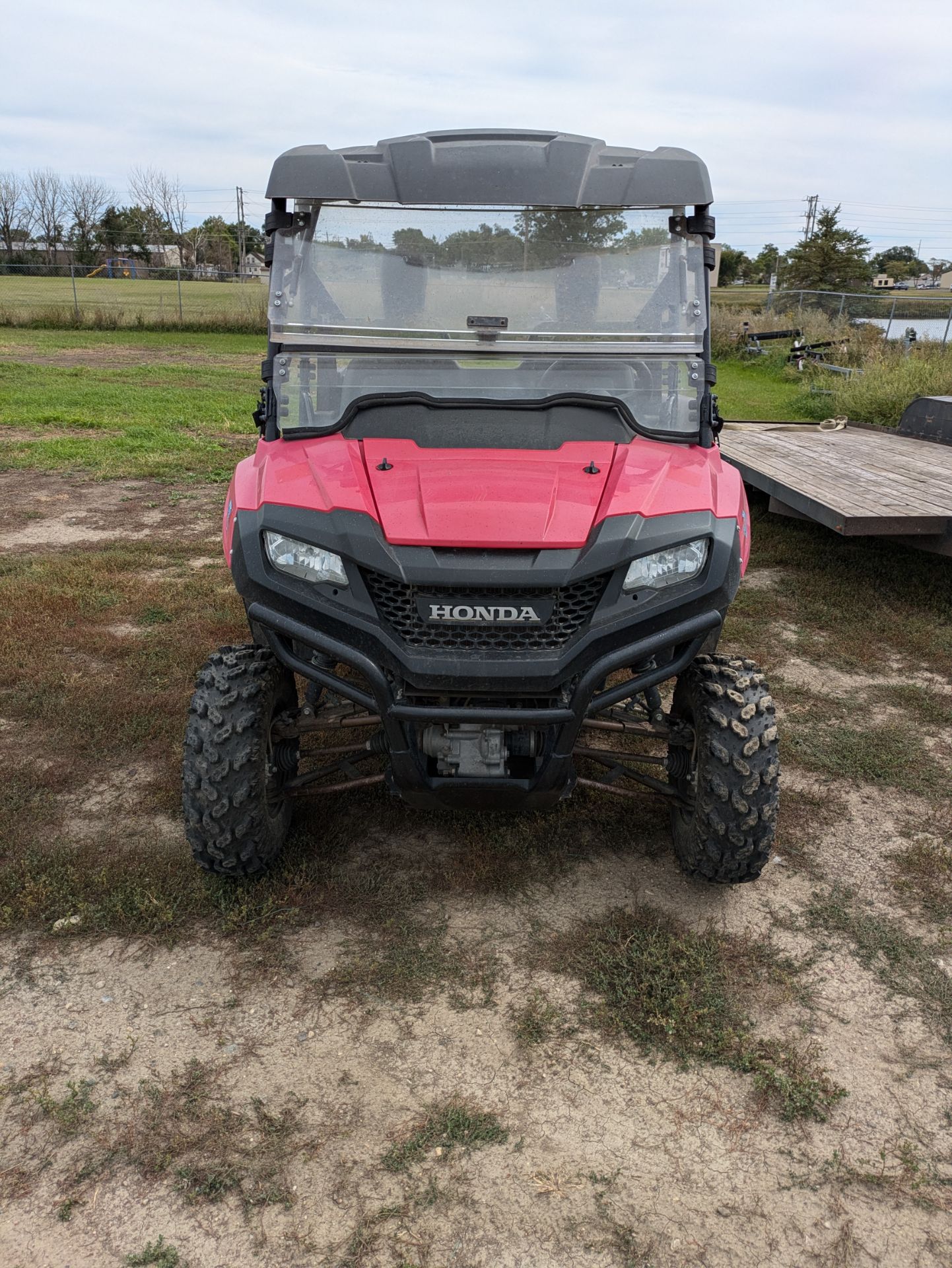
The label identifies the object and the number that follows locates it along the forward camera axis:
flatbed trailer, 5.78
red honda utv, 2.75
